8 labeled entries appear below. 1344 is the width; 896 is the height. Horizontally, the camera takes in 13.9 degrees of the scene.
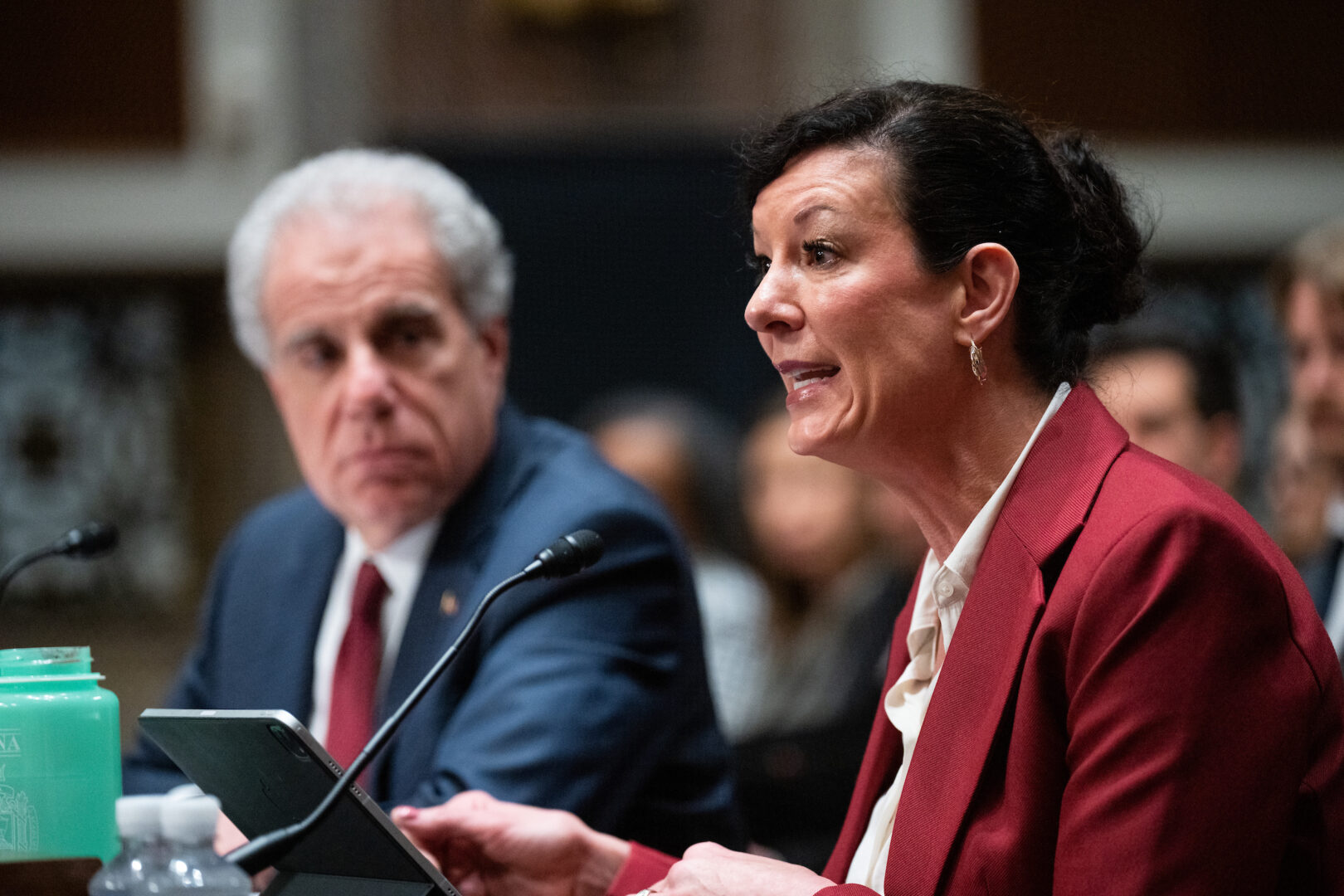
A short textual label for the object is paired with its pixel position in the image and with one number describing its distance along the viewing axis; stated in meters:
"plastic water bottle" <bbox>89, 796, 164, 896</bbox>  2.94
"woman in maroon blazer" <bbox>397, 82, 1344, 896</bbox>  2.92
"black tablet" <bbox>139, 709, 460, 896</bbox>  3.01
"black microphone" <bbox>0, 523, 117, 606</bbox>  3.24
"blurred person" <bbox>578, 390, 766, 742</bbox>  5.10
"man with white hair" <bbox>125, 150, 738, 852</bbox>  3.33
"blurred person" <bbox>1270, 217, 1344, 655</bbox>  3.91
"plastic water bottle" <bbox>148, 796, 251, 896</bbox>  2.93
